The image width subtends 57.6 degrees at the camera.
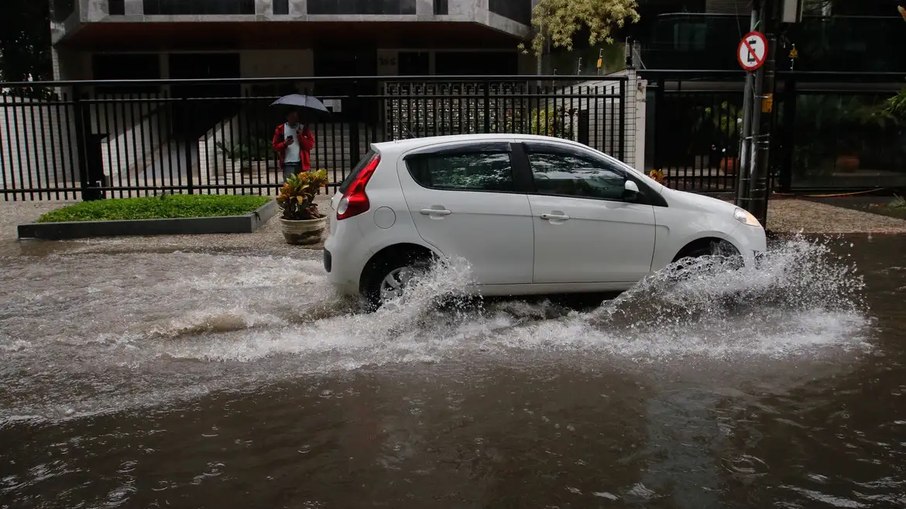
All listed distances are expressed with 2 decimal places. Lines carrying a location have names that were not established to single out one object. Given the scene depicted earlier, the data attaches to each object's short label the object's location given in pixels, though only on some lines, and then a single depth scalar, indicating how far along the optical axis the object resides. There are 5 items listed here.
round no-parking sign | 10.31
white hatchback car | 6.80
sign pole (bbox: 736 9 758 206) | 10.71
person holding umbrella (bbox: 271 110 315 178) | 13.79
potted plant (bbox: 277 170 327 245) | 10.81
